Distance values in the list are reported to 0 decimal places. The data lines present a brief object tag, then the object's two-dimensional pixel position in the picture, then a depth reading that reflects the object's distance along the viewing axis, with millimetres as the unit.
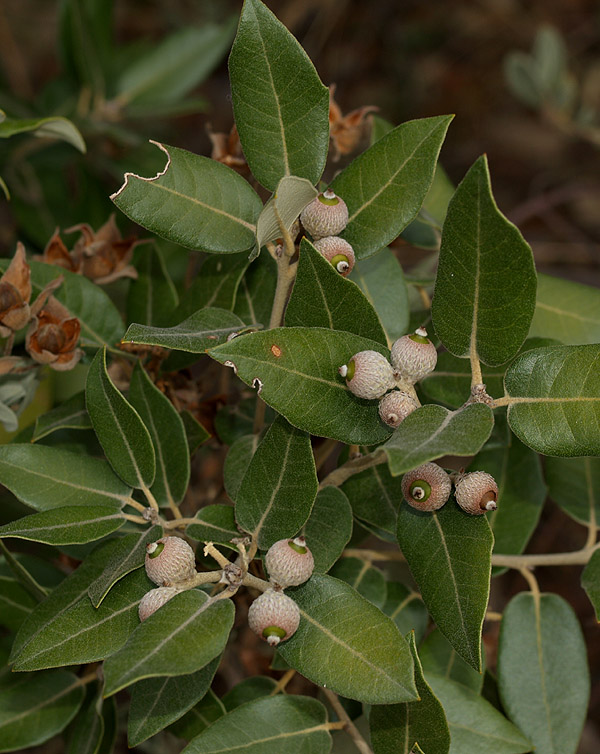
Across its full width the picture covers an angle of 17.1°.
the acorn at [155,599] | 465
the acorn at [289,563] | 465
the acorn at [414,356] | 462
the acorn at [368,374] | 460
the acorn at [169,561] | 467
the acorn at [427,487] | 468
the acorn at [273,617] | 460
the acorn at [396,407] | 464
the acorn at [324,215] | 484
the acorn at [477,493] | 463
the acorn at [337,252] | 482
